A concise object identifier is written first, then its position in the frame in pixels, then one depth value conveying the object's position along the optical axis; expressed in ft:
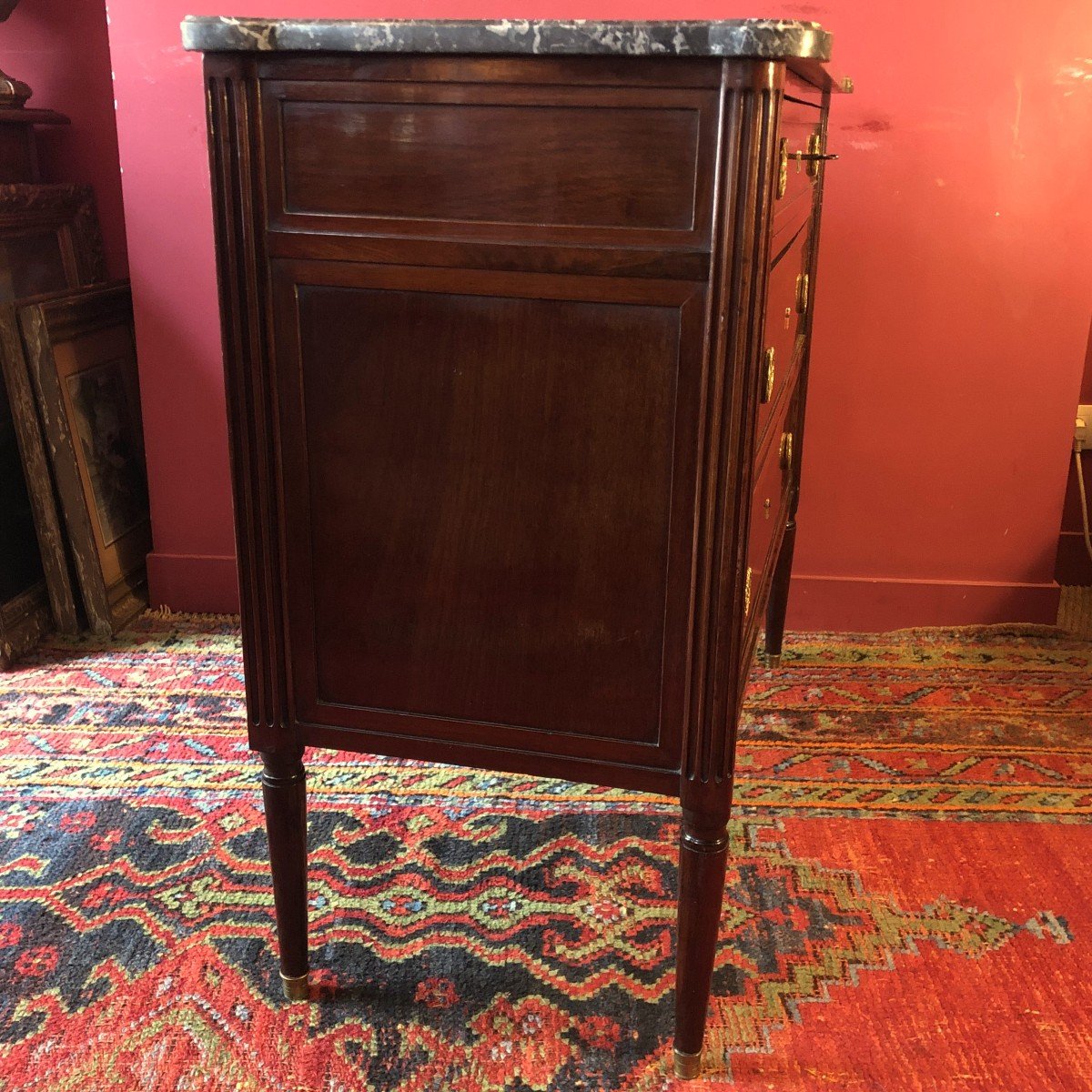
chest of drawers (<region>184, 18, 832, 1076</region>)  3.80
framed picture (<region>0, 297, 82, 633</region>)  8.32
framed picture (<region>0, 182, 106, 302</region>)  8.68
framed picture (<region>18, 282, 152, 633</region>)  8.53
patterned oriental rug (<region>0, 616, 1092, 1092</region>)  4.85
